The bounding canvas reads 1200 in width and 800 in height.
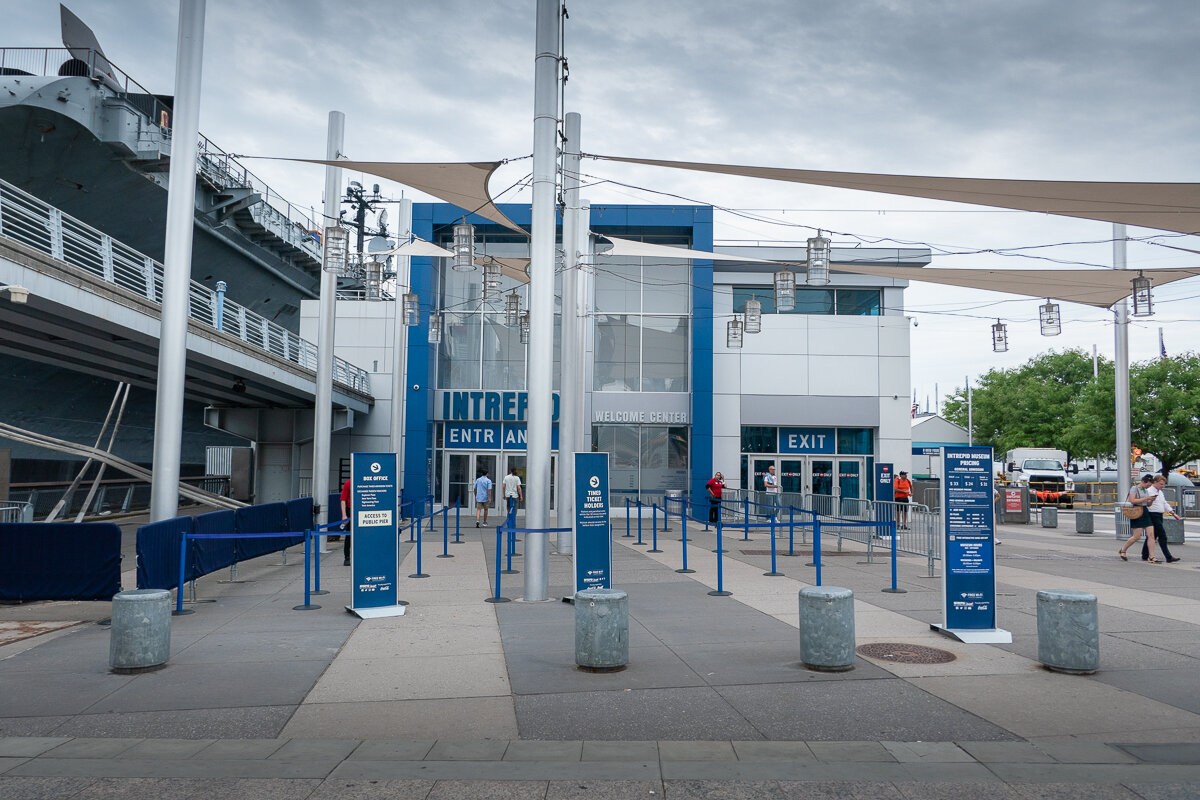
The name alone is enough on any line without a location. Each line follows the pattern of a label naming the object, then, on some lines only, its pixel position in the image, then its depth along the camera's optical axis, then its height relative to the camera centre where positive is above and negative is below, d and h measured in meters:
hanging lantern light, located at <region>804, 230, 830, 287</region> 12.74 +3.05
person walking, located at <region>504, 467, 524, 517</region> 23.22 -0.64
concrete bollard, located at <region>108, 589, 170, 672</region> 7.94 -1.60
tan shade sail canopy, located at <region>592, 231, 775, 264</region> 18.45 +4.68
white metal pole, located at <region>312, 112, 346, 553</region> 18.27 +2.31
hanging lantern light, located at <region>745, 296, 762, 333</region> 20.78 +3.65
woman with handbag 16.78 -0.85
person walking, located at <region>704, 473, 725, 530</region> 26.20 -0.60
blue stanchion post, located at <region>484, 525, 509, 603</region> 11.84 -1.86
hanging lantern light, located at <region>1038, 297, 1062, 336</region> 16.46 +2.89
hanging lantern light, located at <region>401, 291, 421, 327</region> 22.05 +3.96
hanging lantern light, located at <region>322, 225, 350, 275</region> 14.09 +3.45
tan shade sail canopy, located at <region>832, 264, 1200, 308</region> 14.82 +3.37
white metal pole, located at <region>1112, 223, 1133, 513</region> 21.55 +2.30
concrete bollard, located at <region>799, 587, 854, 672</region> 7.82 -1.47
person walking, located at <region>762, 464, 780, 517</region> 29.84 -0.49
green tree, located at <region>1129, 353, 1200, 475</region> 47.31 +3.56
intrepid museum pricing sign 9.34 -0.85
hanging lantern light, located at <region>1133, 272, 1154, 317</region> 14.12 +2.86
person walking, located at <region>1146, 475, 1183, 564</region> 16.50 -0.73
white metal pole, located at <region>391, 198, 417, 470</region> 23.74 +3.68
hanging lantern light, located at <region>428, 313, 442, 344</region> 23.31 +3.67
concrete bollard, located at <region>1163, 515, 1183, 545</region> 20.06 -1.33
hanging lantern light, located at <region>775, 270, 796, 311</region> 14.95 +3.10
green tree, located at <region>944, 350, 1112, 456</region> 59.12 +4.89
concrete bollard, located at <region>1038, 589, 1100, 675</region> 7.66 -1.43
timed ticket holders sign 11.24 -0.75
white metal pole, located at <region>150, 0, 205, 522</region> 12.25 +2.76
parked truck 41.25 -0.20
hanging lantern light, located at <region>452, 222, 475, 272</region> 12.87 +3.22
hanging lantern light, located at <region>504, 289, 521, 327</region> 20.18 +3.66
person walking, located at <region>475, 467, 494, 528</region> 25.75 -0.84
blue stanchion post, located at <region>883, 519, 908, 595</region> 12.98 -1.79
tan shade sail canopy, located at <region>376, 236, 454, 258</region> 19.13 +4.74
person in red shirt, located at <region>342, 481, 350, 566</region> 14.10 -1.06
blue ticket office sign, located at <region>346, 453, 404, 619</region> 10.95 -0.95
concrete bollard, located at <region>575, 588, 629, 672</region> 7.84 -1.51
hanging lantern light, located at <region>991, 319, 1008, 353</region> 20.06 +3.10
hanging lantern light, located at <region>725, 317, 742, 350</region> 23.29 +3.63
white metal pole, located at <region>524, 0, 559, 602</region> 11.94 +2.37
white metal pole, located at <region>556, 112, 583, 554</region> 16.22 +3.19
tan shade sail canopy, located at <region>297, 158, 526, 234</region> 12.09 +4.19
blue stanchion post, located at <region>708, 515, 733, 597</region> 12.62 -1.67
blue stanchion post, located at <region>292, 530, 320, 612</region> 11.56 -1.64
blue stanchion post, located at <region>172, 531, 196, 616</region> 11.23 -1.35
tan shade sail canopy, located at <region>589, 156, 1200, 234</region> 9.64 +3.26
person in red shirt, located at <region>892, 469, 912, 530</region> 24.75 -0.55
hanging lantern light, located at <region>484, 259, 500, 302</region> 15.94 +3.46
